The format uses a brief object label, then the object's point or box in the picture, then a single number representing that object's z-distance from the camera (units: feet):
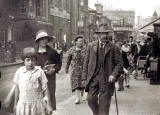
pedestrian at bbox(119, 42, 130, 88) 31.93
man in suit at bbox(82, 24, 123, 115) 18.43
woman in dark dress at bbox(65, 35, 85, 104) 28.09
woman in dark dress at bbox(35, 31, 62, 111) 19.17
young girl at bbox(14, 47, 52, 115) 13.83
